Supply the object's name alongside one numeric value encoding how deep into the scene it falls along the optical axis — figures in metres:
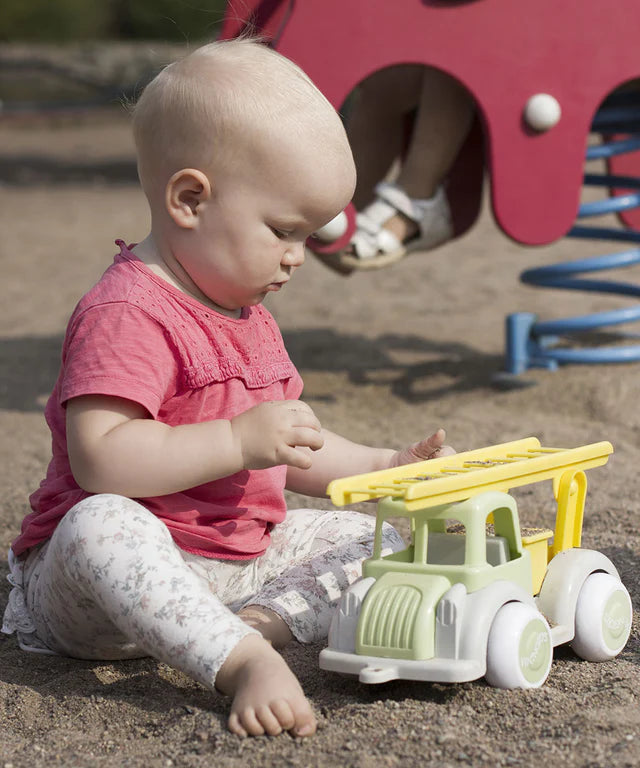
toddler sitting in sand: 1.56
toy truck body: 1.52
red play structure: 2.36
